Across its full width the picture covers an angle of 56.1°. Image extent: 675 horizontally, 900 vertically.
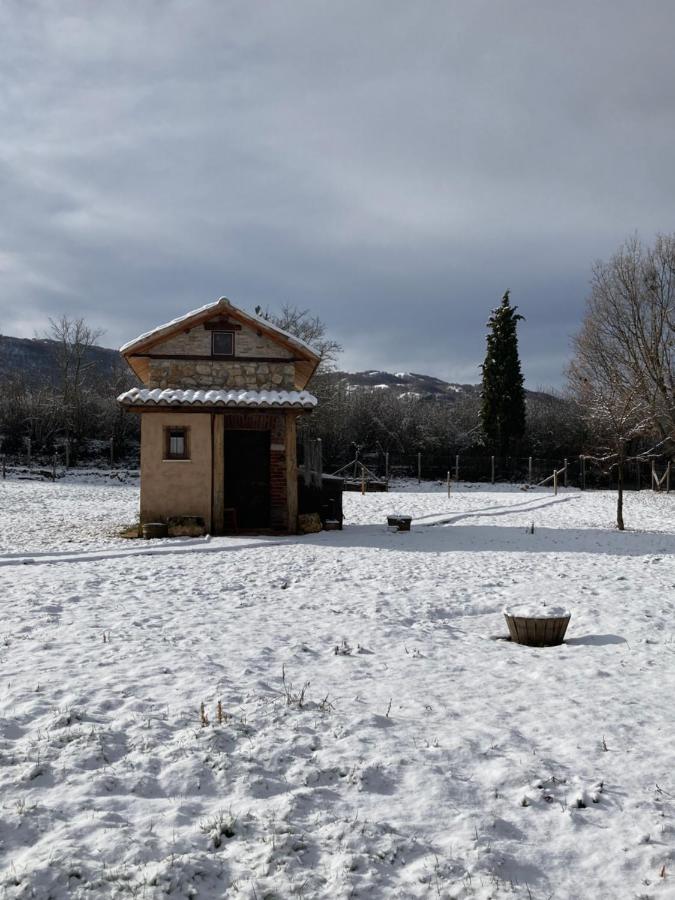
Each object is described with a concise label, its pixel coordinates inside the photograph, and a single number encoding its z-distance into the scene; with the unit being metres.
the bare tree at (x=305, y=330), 43.16
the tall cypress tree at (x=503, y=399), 41.16
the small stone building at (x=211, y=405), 15.04
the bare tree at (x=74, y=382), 39.03
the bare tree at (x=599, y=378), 28.14
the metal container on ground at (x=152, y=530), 14.47
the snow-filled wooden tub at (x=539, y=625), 6.82
